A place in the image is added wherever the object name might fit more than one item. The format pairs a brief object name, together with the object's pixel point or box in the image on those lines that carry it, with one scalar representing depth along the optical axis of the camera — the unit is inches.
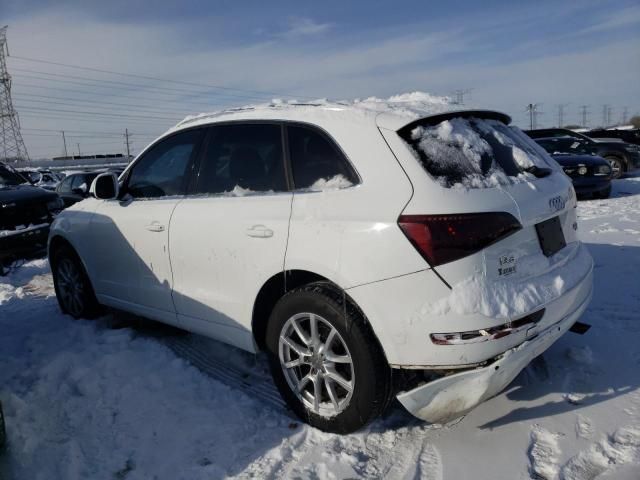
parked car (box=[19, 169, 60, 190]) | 816.6
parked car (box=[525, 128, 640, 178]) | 569.9
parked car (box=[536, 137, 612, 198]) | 439.5
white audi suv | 98.0
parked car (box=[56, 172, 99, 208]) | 512.2
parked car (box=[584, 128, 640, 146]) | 955.3
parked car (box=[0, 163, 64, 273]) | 290.7
